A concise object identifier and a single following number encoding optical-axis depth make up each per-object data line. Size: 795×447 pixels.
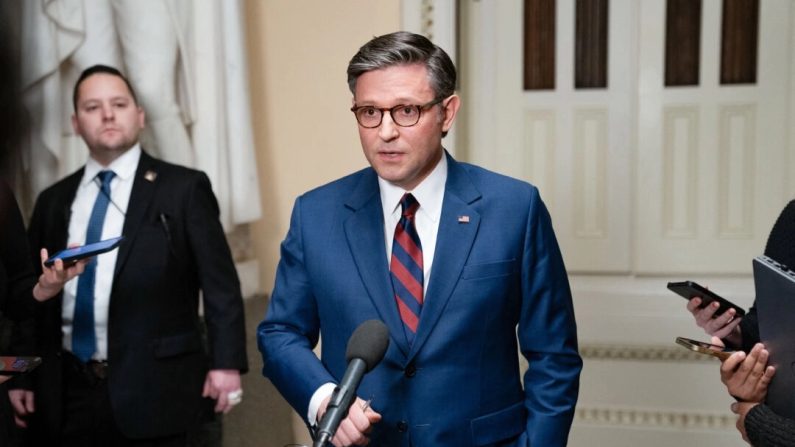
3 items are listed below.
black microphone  1.20
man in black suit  2.67
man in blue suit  1.75
